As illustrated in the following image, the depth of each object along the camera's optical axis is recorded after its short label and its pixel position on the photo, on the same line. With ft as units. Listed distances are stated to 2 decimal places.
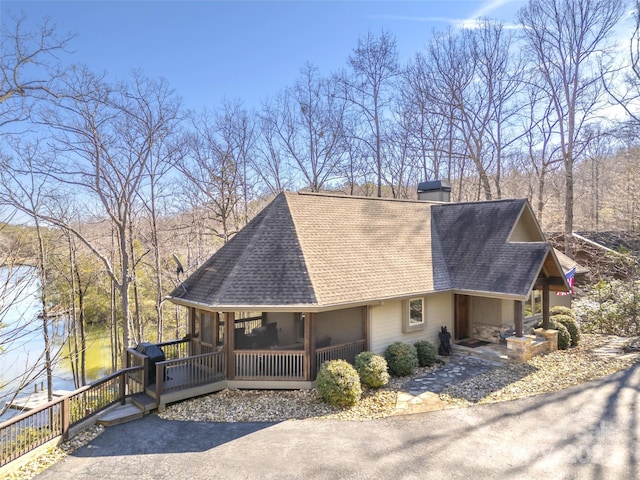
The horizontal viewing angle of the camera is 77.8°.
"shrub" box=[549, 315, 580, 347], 50.14
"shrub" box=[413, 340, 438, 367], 42.19
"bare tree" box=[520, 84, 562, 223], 87.36
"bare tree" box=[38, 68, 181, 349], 60.75
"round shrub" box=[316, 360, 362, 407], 32.42
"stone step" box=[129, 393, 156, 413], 32.47
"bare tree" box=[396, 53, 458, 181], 97.66
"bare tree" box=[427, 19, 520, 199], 90.48
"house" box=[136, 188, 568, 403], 36.78
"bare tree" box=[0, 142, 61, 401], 56.03
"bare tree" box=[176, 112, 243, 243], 87.66
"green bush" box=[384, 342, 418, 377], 39.34
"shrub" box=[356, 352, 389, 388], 35.68
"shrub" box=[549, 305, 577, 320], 55.01
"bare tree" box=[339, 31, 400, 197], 95.66
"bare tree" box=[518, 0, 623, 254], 76.18
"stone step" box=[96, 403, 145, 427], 30.40
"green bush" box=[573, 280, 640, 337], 54.95
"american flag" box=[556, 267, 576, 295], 57.20
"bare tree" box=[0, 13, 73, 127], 26.84
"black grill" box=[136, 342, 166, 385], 35.65
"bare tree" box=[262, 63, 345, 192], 99.81
